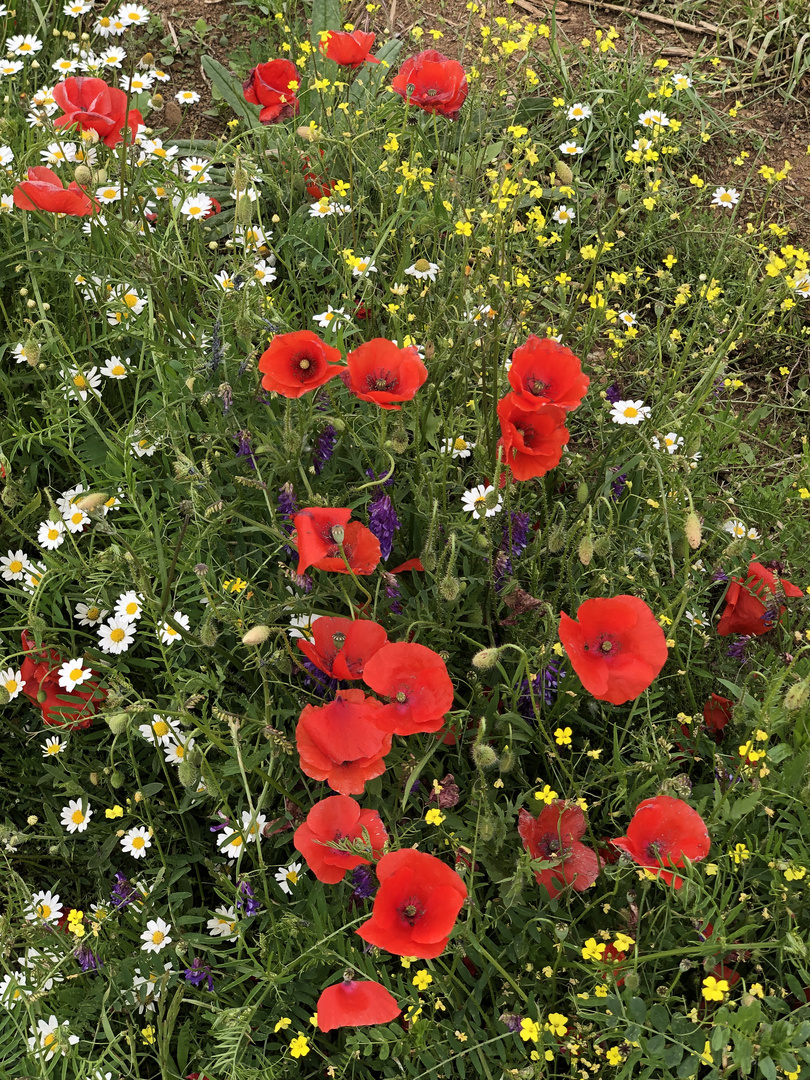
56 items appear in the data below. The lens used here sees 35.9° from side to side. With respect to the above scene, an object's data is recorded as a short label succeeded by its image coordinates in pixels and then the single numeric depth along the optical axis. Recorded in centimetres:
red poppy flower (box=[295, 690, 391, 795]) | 81
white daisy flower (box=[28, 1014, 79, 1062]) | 81
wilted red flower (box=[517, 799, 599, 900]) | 85
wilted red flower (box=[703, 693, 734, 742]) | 96
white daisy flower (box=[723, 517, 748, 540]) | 99
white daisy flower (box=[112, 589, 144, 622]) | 95
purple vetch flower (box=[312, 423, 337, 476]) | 97
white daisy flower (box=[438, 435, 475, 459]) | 102
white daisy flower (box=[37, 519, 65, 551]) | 99
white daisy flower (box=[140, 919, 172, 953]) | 88
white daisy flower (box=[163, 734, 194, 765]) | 90
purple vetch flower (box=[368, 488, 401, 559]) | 92
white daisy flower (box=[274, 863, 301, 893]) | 86
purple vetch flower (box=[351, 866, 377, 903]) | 83
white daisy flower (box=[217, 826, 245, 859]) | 87
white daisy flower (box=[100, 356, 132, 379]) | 108
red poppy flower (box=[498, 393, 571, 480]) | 85
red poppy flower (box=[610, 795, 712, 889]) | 80
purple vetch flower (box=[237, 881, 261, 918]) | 86
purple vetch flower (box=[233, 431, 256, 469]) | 93
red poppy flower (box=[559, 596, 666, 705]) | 81
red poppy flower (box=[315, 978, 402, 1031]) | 75
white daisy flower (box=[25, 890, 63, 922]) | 89
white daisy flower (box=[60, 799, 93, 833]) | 94
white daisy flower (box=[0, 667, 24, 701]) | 96
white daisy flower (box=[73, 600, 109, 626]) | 97
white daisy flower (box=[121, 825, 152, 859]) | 92
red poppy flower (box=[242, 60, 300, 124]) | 118
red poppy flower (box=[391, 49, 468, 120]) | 109
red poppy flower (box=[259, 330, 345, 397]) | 85
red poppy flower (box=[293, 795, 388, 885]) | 81
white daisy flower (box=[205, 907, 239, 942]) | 86
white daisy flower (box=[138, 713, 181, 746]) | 91
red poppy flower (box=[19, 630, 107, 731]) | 96
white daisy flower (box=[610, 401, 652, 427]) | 104
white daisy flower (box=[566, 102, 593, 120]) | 135
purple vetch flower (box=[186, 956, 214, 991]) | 85
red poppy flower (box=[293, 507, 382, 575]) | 82
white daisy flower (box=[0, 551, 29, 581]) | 100
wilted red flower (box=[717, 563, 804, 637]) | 98
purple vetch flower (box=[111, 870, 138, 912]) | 90
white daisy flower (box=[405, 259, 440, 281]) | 108
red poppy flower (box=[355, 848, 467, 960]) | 74
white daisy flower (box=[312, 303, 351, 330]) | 105
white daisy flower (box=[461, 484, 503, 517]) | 94
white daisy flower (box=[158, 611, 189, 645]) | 89
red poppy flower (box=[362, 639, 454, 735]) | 81
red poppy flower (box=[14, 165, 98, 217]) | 98
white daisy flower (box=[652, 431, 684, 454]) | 98
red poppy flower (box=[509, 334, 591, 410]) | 88
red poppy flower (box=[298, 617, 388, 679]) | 86
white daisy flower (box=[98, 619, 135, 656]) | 95
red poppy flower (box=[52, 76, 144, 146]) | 106
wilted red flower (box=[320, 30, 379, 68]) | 114
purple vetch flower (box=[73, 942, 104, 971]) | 85
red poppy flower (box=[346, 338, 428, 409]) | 86
